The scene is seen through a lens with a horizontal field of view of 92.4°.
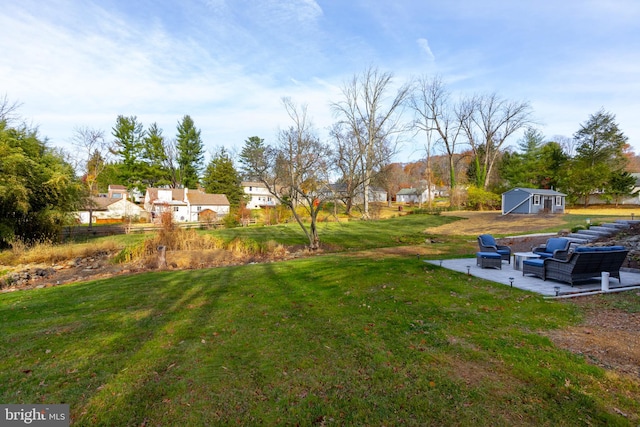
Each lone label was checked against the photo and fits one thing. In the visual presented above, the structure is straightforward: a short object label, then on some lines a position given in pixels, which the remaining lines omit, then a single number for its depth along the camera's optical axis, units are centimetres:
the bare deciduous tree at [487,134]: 3934
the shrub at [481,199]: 3662
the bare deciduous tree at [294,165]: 1534
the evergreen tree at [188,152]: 5247
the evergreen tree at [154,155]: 4975
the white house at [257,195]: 6019
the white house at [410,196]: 6250
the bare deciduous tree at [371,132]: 3591
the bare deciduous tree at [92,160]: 3948
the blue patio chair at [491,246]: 958
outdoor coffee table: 824
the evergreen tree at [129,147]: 4831
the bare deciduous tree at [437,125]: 4069
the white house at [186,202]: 4366
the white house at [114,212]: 4125
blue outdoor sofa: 651
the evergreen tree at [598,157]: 3222
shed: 2919
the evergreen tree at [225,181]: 4684
